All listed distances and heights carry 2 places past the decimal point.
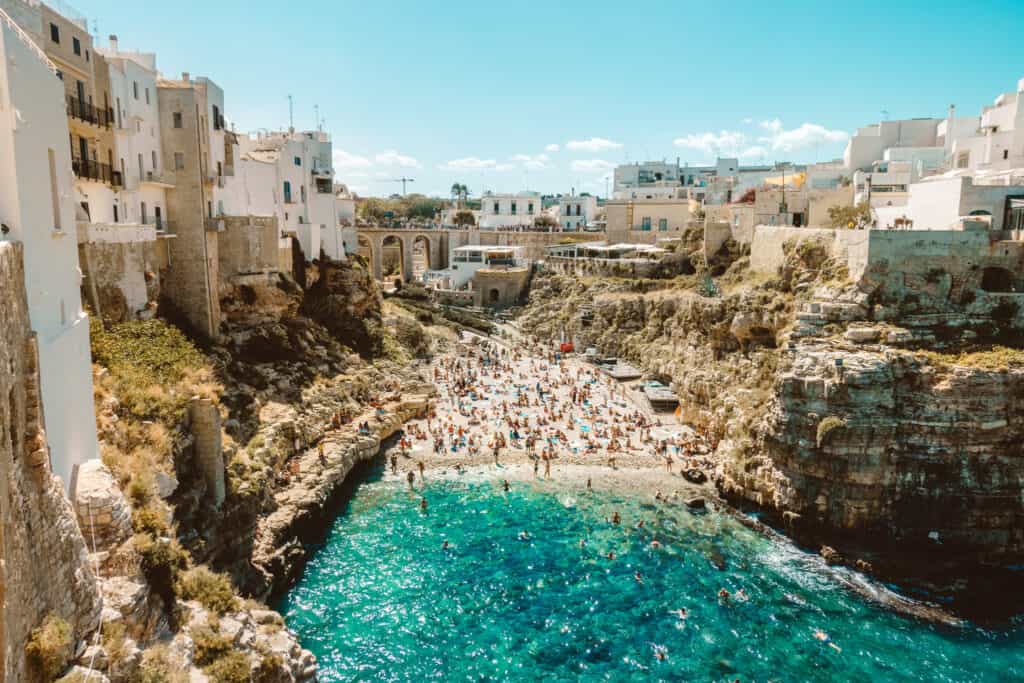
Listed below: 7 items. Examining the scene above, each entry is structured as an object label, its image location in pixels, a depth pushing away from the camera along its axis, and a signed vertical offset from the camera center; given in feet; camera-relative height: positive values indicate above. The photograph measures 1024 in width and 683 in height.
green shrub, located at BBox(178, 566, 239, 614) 47.50 -24.23
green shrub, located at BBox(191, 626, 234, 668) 42.53 -25.03
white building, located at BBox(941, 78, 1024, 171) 113.91 +18.18
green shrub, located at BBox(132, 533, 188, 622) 42.52 -20.18
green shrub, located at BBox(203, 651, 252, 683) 41.19 -25.62
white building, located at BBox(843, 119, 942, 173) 160.35 +24.65
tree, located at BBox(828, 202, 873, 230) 117.60 +5.19
